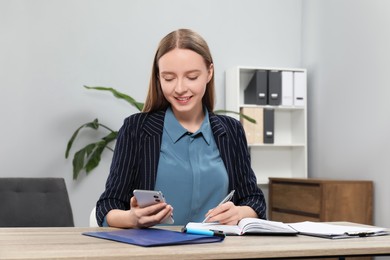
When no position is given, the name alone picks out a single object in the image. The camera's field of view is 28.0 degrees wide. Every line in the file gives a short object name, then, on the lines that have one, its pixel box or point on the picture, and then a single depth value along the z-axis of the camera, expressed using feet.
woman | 9.72
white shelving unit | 21.62
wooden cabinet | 18.34
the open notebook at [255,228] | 9.42
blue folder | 8.11
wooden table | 7.20
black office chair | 12.14
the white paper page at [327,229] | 9.70
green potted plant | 19.81
